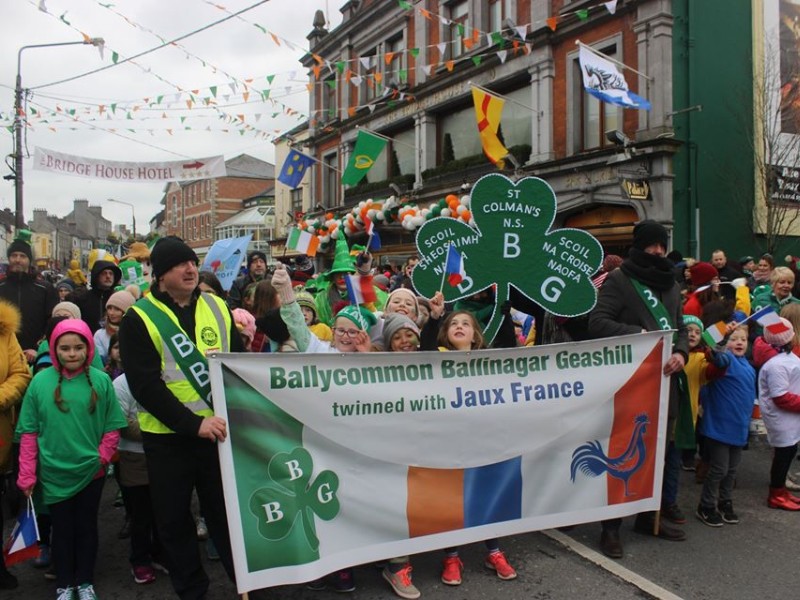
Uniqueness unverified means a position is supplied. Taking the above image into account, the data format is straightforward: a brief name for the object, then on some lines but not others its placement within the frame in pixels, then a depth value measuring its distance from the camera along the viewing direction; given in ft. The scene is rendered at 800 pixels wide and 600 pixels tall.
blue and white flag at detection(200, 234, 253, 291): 21.85
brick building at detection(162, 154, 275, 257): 193.67
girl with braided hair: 11.19
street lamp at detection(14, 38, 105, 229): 49.48
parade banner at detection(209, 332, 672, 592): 10.70
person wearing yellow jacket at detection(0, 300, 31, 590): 12.09
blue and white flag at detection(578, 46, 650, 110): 40.88
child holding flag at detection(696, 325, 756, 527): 14.80
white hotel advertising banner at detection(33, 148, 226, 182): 41.75
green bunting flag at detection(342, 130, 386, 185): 51.83
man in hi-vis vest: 10.32
